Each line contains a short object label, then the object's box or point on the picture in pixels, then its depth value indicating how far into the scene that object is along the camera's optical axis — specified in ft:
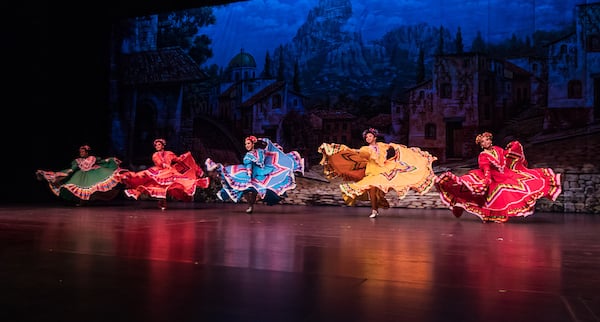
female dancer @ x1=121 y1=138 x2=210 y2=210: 22.94
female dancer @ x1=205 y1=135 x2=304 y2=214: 20.31
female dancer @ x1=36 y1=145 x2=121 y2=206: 25.13
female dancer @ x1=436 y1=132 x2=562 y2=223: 16.98
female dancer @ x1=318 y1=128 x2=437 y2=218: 18.61
